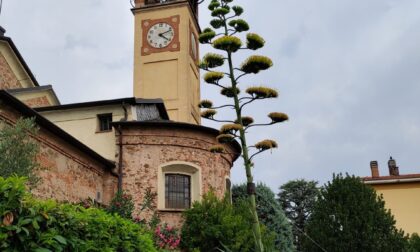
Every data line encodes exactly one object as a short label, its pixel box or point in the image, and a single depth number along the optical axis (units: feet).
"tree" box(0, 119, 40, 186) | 26.68
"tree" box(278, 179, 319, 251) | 128.26
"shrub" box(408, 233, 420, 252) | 61.85
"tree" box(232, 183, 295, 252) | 66.64
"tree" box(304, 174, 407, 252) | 44.88
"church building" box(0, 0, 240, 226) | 45.32
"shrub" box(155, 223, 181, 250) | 40.57
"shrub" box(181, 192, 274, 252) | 49.16
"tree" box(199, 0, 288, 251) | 22.65
